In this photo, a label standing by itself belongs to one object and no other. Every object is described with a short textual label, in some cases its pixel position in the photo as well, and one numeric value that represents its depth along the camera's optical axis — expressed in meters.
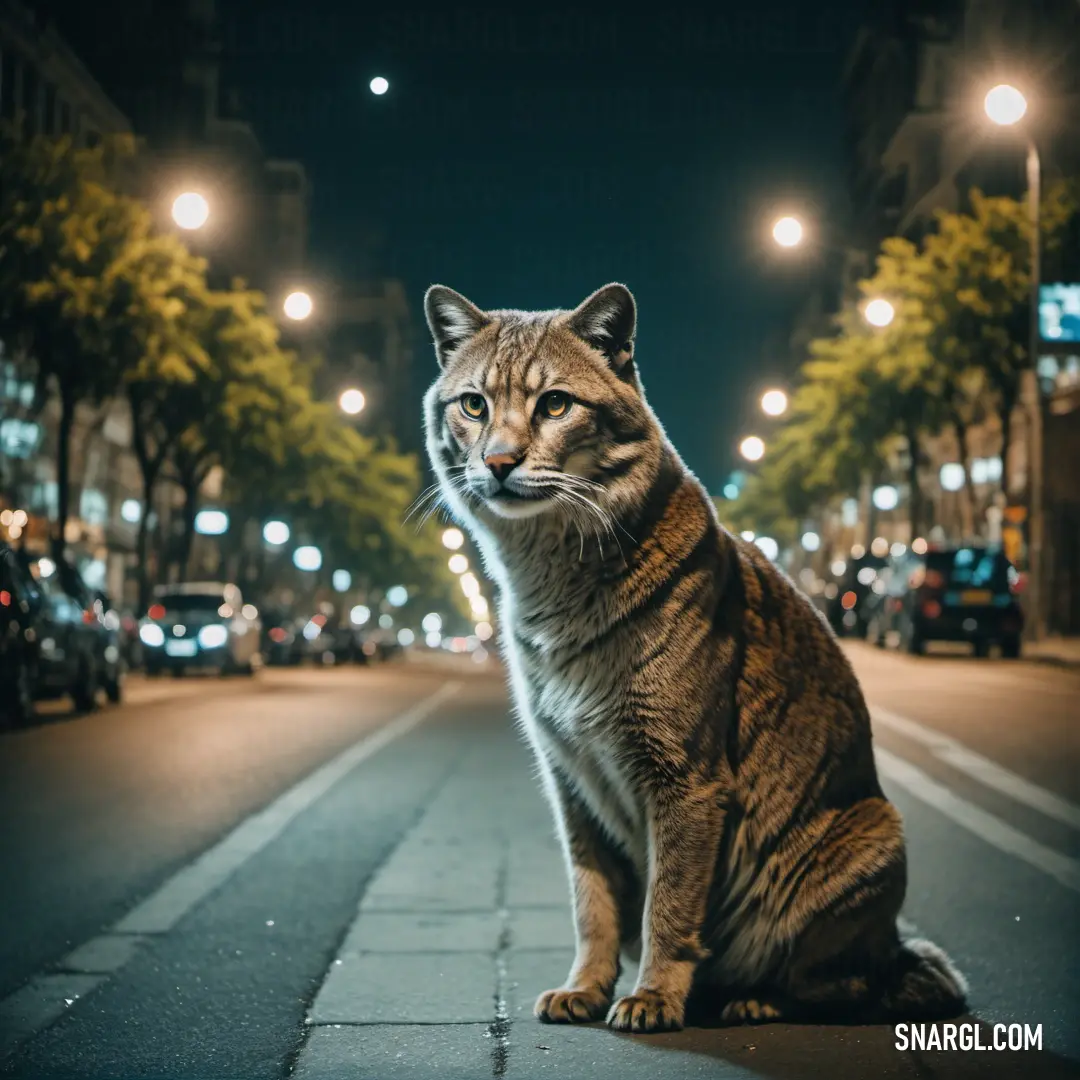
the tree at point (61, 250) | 32.12
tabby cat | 4.39
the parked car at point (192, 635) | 35.88
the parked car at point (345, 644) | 57.41
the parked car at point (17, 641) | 18.08
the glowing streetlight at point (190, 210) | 28.94
